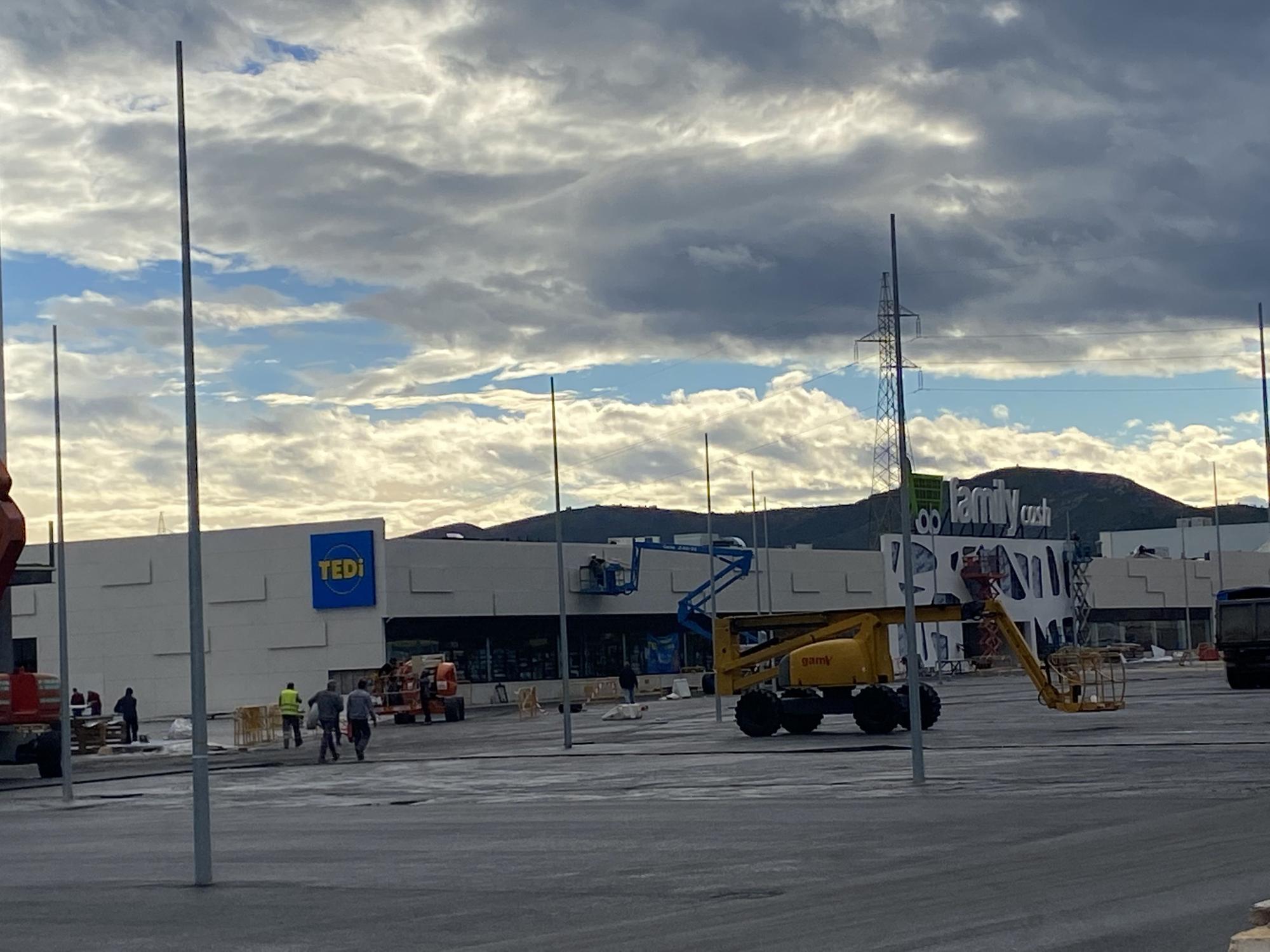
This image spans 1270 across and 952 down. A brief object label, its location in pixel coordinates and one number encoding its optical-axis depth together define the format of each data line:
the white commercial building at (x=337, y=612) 72.56
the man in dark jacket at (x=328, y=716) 39.34
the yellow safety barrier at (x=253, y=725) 50.78
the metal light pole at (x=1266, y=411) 45.28
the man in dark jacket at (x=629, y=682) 62.53
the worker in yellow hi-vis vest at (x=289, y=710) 46.44
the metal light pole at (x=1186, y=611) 113.31
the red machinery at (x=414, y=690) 61.75
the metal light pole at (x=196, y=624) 16.53
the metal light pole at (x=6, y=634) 48.59
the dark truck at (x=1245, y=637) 53.06
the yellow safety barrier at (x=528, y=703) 62.41
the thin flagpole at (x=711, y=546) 46.72
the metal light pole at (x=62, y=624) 29.33
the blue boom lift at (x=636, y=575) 77.75
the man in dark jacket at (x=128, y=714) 53.79
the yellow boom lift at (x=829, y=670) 38.25
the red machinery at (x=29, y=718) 39.41
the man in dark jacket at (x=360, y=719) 39.28
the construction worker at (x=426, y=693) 61.50
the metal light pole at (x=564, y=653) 39.72
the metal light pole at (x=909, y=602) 24.48
